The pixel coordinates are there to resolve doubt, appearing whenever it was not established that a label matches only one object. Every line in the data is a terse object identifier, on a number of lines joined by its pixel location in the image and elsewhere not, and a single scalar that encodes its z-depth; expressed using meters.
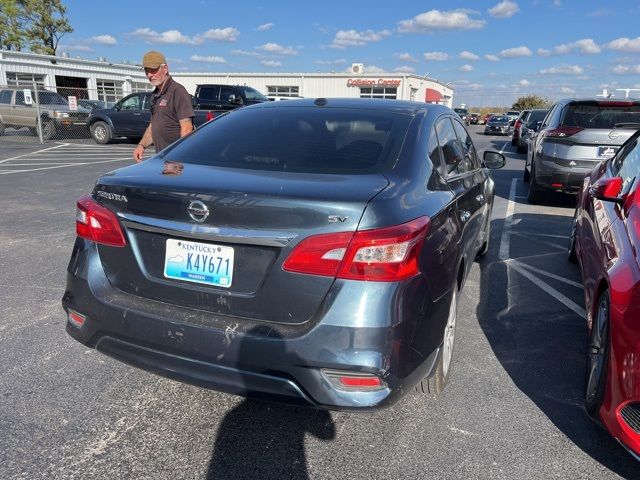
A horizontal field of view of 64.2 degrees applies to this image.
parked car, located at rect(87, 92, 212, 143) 16.75
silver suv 7.28
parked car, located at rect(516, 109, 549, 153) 17.84
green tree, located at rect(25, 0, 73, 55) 45.00
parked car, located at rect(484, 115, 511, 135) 34.56
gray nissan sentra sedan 2.03
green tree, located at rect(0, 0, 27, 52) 42.25
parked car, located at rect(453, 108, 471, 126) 51.26
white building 30.70
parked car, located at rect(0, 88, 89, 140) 17.55
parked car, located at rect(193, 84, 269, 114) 16.78
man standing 5.20
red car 2.07
